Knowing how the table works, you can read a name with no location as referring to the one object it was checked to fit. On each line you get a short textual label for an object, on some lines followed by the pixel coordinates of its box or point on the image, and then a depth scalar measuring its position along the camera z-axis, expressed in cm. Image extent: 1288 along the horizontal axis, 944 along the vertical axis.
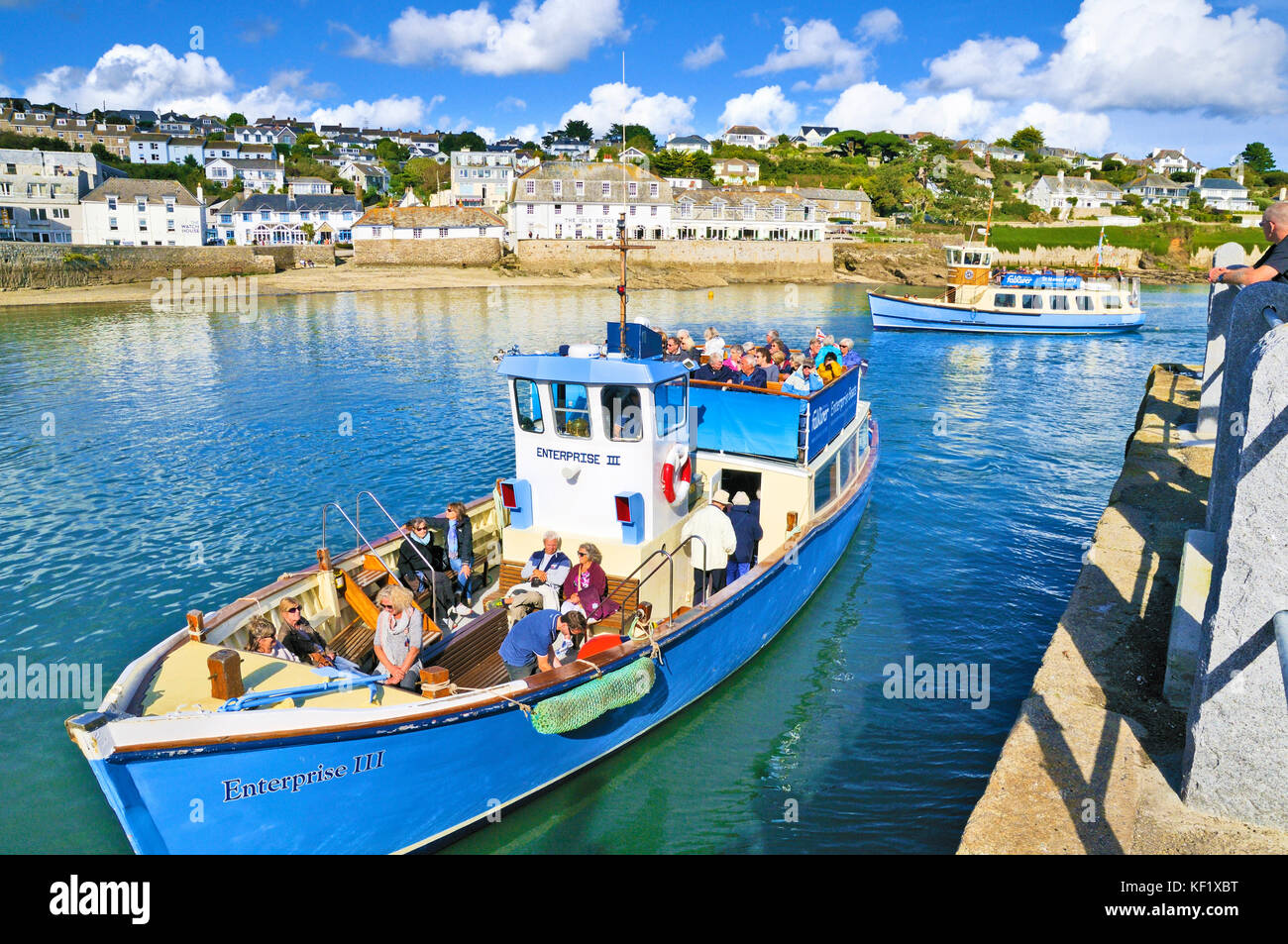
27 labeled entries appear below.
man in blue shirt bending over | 937
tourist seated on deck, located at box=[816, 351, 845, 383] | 1514
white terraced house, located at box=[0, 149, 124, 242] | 7962
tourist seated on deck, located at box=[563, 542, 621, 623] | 1027
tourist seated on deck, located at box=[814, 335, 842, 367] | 1598
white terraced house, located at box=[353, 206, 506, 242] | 8250
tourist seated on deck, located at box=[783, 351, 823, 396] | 1341
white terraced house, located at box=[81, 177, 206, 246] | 8269
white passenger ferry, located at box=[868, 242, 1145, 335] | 5509
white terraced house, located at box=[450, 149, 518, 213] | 11938
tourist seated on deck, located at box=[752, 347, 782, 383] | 1430
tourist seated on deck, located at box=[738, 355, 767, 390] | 1383
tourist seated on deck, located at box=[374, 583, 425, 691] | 902
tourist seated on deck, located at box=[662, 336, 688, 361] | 1342
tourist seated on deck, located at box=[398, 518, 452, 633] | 1154
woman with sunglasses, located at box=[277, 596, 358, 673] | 941
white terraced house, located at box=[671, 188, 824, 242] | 9438
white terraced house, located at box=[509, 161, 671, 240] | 8769
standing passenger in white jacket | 1173
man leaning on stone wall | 735
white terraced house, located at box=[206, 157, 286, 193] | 12119
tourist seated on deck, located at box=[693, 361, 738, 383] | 1417
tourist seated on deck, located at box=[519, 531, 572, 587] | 1055
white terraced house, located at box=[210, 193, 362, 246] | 8900
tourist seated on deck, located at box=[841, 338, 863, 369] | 1619
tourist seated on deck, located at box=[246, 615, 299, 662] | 905
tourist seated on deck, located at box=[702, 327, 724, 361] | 1515
